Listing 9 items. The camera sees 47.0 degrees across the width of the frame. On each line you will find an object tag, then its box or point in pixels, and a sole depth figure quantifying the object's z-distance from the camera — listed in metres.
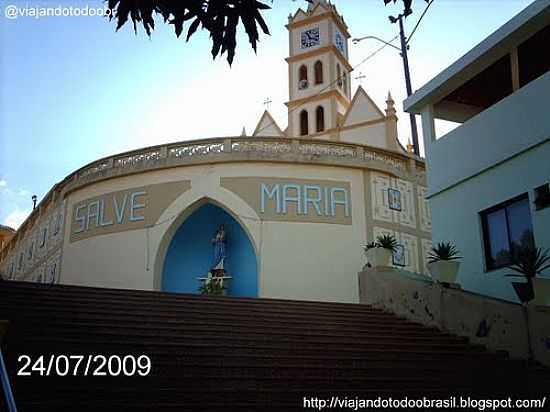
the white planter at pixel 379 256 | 11.74
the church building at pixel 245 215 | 17.59
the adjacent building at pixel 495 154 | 11.00
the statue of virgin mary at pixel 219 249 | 18.86
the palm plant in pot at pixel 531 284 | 9.13
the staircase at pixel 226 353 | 5.68
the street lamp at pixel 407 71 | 26.77
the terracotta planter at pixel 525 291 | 9.13
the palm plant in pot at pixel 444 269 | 10.36
